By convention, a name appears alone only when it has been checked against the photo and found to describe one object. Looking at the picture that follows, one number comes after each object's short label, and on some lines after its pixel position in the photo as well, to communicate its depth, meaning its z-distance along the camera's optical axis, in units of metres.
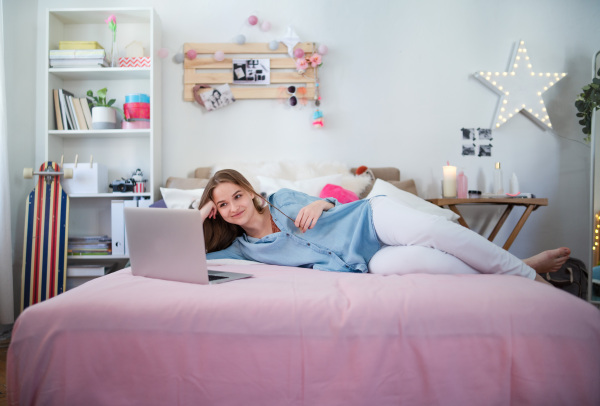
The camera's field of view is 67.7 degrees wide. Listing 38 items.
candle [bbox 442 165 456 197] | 2.84
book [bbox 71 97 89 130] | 2.95
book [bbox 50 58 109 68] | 2.88
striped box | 2.94
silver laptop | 1.20
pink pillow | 2.41
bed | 0.98
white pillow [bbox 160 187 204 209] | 2.50
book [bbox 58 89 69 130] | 2.90
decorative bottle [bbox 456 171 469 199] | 2.94
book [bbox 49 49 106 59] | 2.87
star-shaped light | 3.06
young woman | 1.47
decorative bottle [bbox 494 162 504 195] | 2.95
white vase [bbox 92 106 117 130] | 2.87
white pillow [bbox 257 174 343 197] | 2.59
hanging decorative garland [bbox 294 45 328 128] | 3.01
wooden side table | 2.72
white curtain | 2.59
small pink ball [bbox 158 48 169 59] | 3.02
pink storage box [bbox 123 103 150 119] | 2.91
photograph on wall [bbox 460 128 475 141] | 3.12
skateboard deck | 2.67
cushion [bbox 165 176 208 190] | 2.79
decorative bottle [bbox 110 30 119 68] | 2.95
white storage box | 2.84
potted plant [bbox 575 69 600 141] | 2.82
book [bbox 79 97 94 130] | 2.97
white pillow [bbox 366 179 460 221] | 2.31
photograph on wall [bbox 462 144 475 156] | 3.11
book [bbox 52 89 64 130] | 2.91
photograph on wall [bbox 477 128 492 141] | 3.11
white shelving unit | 3.04
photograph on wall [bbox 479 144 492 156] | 3.12
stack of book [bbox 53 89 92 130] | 2.91
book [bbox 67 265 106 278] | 2.80
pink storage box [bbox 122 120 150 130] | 2.91
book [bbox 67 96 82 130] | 2.93
